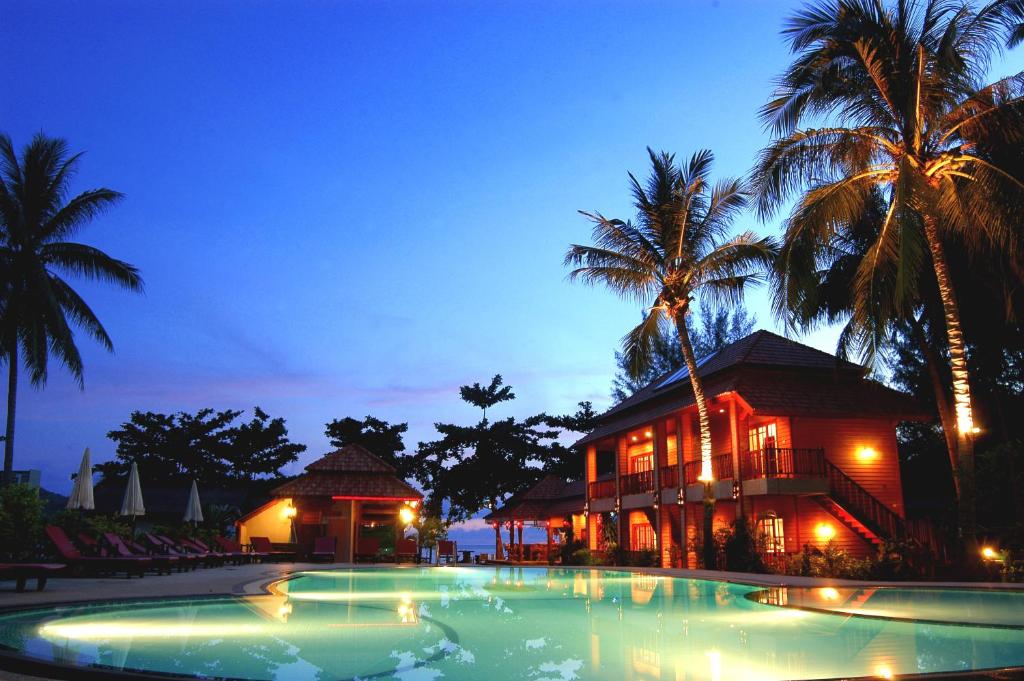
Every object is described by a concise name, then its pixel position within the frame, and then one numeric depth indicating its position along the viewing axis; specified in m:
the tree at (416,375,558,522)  43.72
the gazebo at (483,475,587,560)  34.88
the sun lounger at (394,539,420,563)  29.80
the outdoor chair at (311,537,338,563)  28.20
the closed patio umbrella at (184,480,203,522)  26.17
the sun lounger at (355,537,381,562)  31.00
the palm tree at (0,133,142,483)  24.27
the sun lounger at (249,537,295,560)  29.59
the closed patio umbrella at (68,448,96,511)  18.95
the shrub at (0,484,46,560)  17.83
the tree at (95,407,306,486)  53.09
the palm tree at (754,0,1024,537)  15.18
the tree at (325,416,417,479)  49.94
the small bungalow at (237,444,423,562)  31.05
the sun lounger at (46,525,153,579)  14.98
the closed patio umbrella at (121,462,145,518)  20.61
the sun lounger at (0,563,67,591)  10.85
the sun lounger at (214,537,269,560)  26.89
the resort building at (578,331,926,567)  21.12
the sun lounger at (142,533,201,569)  19.50
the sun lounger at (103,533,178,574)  16.94
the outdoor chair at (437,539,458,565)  31.48
